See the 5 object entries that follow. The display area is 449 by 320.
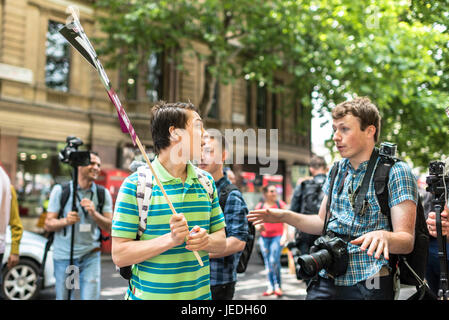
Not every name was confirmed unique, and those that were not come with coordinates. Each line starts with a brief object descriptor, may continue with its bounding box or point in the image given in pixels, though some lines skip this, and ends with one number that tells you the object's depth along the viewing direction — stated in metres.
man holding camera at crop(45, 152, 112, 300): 4.39
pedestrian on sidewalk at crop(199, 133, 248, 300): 3.16
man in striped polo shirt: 2.03
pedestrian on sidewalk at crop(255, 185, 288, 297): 7.72
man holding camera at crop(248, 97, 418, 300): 2.38
